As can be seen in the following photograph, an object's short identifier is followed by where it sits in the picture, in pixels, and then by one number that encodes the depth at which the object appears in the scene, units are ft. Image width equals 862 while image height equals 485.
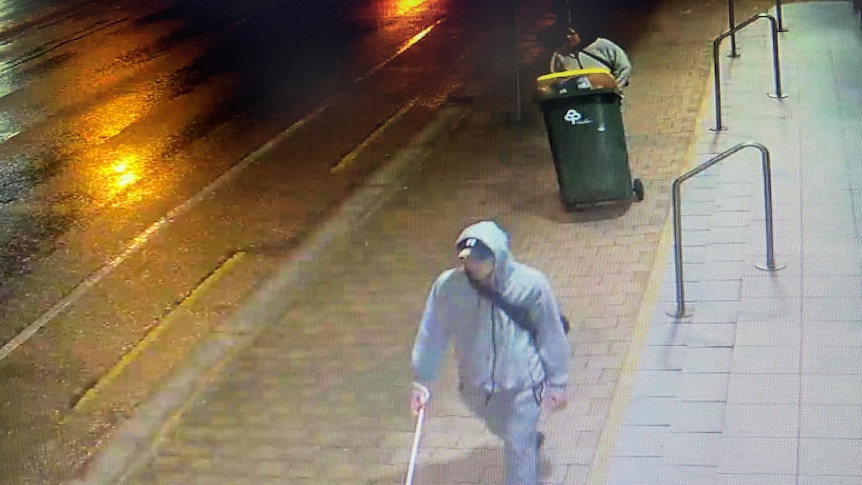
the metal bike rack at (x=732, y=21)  52.65
